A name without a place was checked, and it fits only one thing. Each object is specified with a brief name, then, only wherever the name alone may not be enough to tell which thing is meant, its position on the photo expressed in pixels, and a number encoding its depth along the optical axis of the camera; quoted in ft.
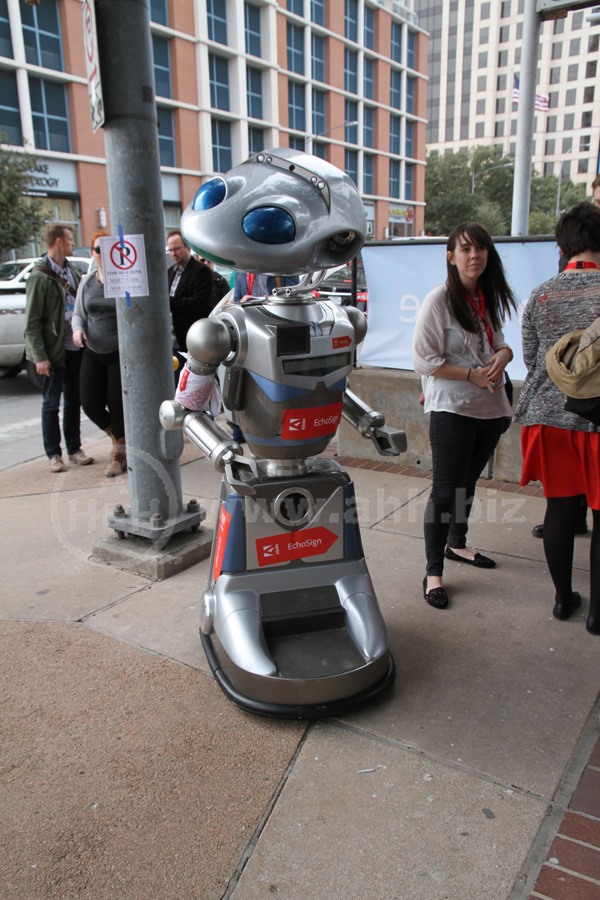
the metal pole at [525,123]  19.97
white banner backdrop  16.90
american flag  66.23
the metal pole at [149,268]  11.12
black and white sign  11.03
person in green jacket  17.67
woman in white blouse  10.48
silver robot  8.21
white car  31.63
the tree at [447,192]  196.95
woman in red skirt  9.52
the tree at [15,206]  61.98
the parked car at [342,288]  42.42
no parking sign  11.55
